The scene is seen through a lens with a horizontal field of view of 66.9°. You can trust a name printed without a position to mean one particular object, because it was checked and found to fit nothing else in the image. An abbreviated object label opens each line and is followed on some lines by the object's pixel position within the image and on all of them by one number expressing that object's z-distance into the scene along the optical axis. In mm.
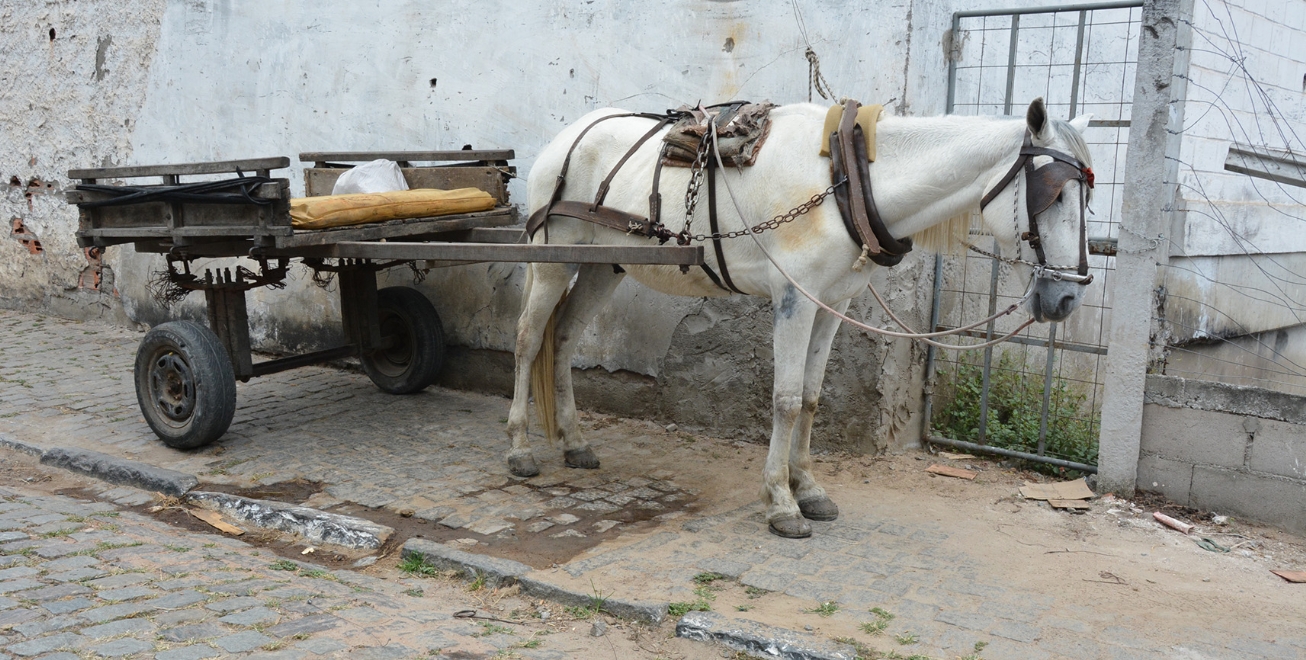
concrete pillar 4574
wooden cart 4867
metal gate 5410
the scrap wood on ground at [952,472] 5359
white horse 3857
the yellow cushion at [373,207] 4977
